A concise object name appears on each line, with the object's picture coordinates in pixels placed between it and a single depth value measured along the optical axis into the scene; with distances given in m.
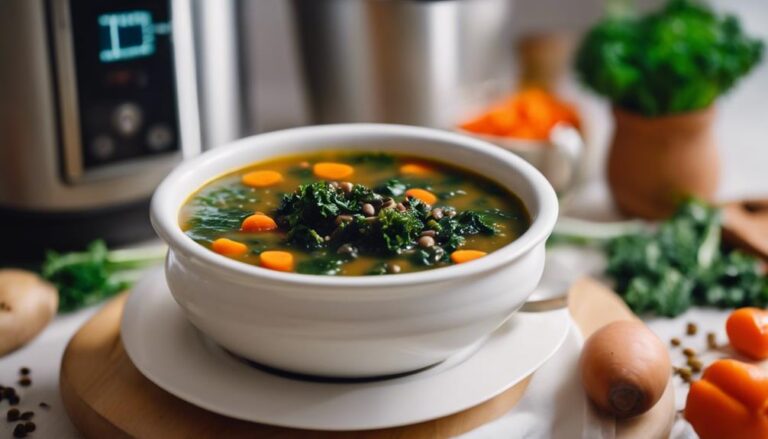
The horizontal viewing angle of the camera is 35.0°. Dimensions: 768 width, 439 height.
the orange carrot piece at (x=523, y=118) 0.81
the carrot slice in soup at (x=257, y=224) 0.54
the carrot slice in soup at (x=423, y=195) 0.58
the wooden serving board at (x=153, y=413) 0.51
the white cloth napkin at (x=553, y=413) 0.51
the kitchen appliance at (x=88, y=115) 0.67
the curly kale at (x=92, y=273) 0.67
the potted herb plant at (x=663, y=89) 0.76
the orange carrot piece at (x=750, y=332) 0.60
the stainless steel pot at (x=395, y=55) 0.80
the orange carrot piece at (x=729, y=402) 0.53
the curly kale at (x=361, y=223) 0.52
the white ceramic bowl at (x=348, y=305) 0.48
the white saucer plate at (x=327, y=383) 0.50
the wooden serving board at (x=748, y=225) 0.72
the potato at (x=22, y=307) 0.62
